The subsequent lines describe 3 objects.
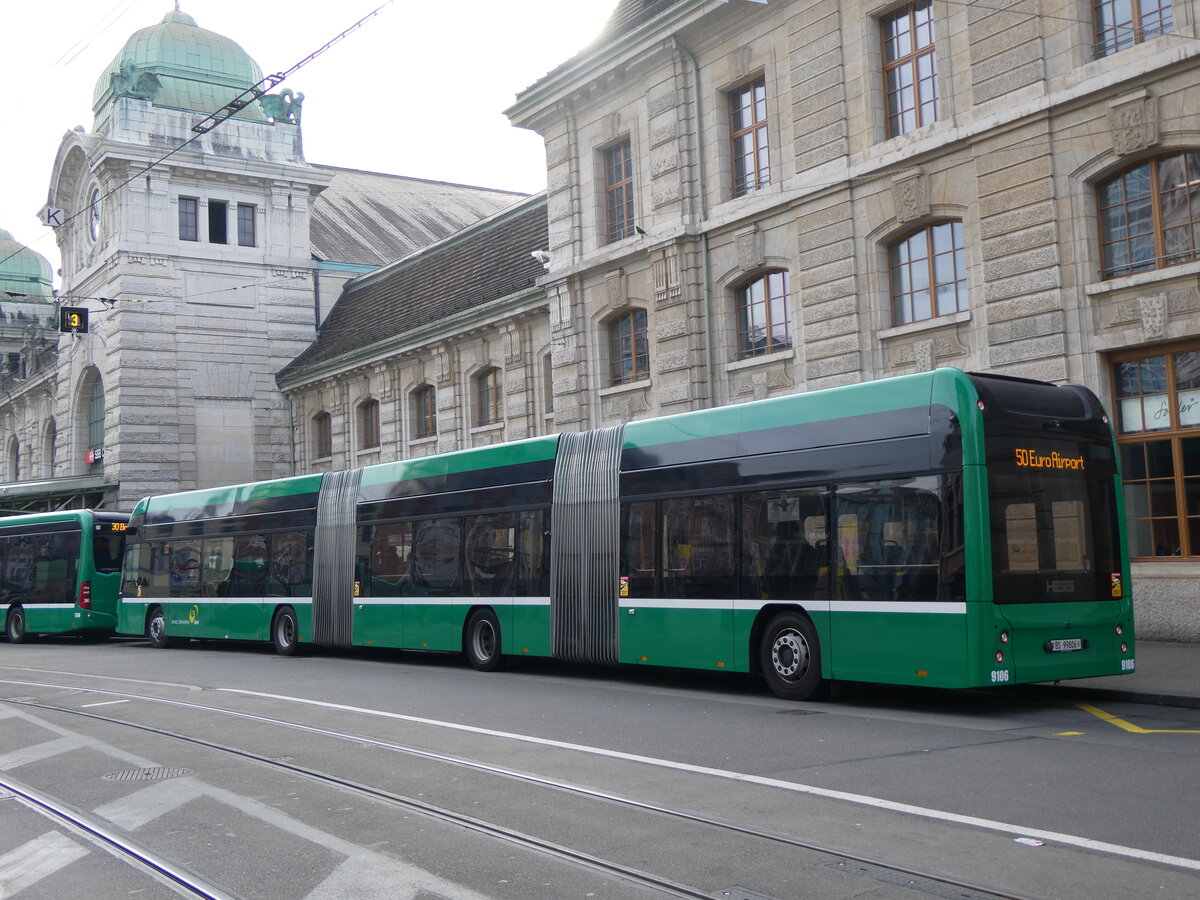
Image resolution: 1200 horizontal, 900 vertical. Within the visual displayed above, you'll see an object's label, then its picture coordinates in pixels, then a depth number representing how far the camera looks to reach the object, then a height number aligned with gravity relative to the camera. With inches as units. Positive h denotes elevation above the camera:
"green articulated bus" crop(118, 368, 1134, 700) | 460.4 +4.4
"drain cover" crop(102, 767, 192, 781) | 374.0 -59.3
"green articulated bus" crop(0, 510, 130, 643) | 1144.8 +5.9
